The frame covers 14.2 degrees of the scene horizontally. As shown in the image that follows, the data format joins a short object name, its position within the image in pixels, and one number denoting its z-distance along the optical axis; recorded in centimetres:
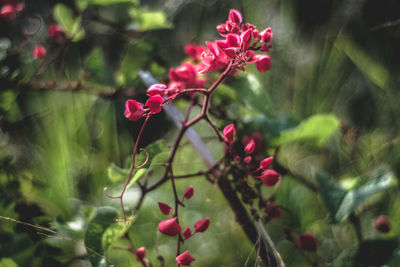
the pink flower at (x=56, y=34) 103
